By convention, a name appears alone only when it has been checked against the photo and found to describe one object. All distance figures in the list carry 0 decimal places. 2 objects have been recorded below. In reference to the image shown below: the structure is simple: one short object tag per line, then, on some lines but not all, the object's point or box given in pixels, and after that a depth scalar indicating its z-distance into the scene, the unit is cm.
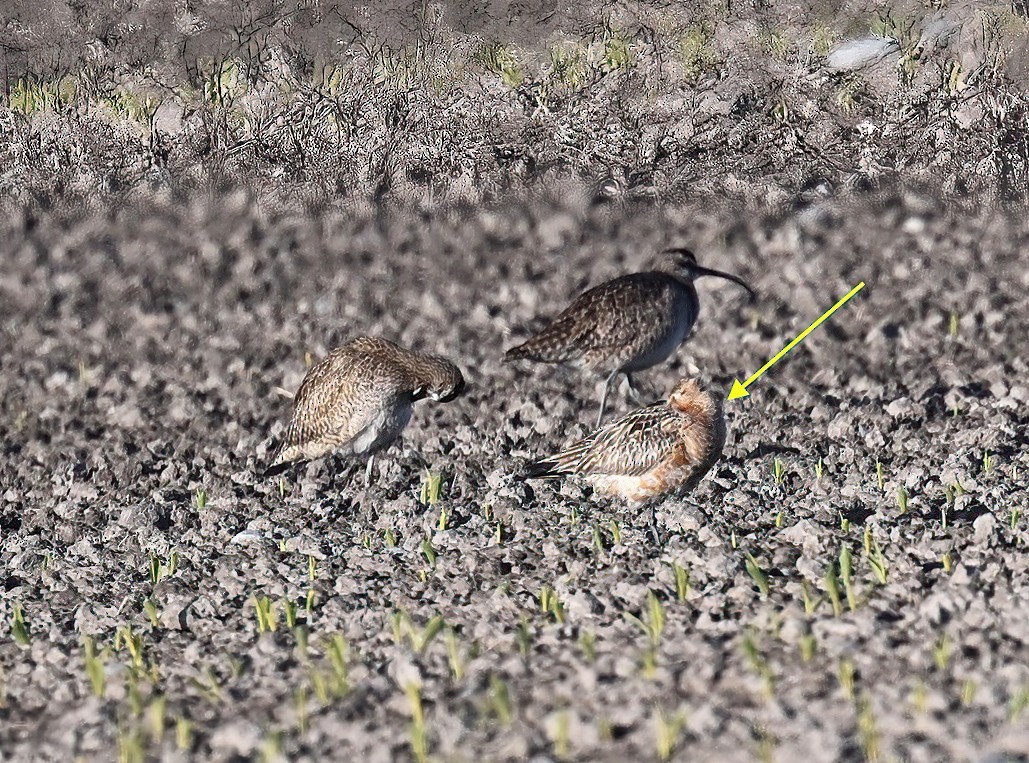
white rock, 3177
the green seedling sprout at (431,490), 1850
